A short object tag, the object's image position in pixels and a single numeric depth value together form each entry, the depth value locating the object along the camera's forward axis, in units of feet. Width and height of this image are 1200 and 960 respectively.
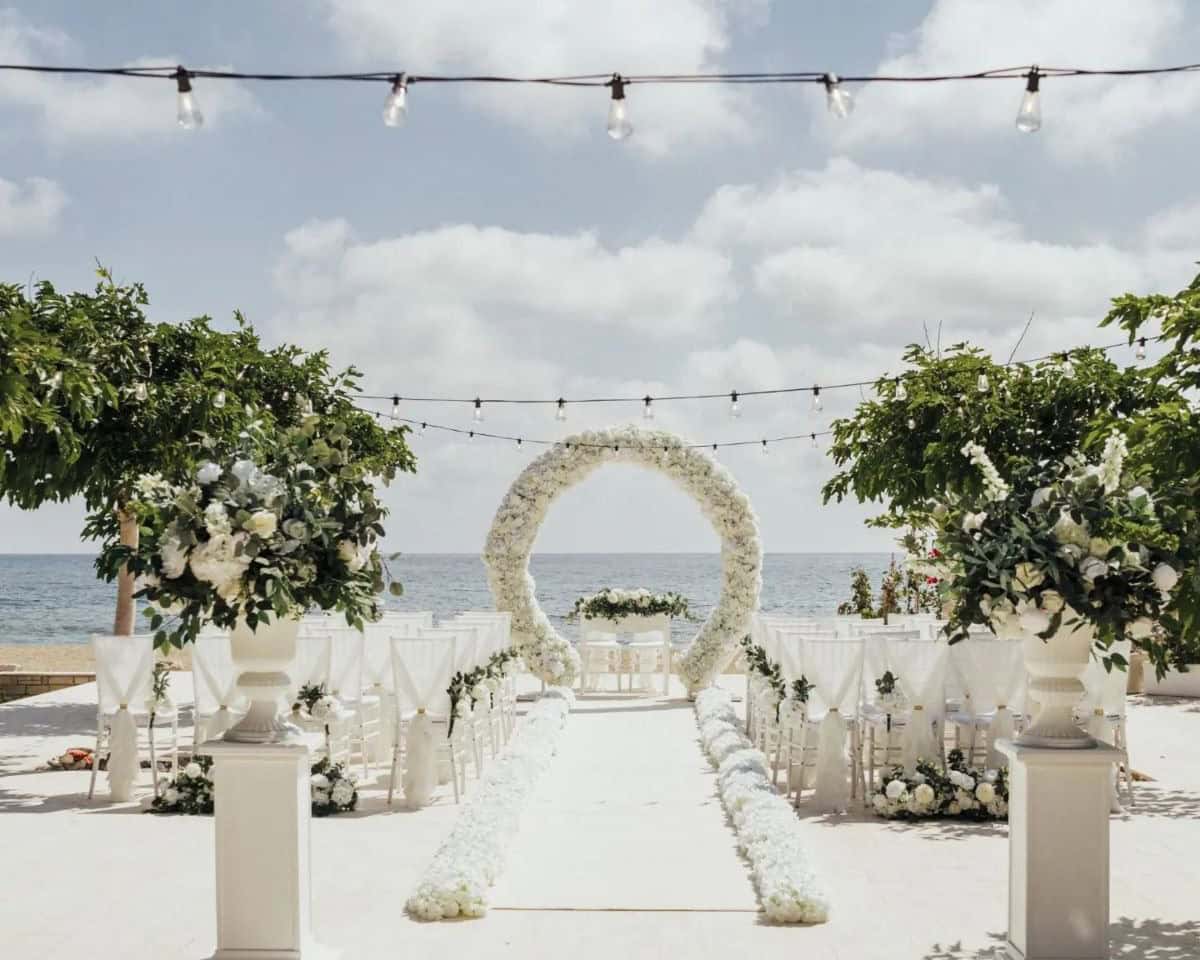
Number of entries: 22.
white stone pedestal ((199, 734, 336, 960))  14.65
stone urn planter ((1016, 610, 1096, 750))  14.78
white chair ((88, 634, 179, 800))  26.50
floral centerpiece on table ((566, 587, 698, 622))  49.26
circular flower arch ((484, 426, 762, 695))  48.32
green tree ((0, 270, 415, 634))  28.60
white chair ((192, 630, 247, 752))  27.04
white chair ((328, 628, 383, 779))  30.50
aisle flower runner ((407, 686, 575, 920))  17.61
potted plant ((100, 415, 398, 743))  14.49
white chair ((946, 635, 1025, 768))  27.02
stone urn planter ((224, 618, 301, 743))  15.06
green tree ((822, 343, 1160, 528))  32.07
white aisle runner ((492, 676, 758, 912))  18.81
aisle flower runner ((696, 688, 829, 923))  17.29
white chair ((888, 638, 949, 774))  26.73
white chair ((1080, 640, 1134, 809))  25.91
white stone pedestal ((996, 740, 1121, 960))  14.51
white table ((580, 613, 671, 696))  49.16
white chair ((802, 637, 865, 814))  26.22
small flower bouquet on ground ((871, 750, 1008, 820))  24.72
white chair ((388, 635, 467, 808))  26.61
